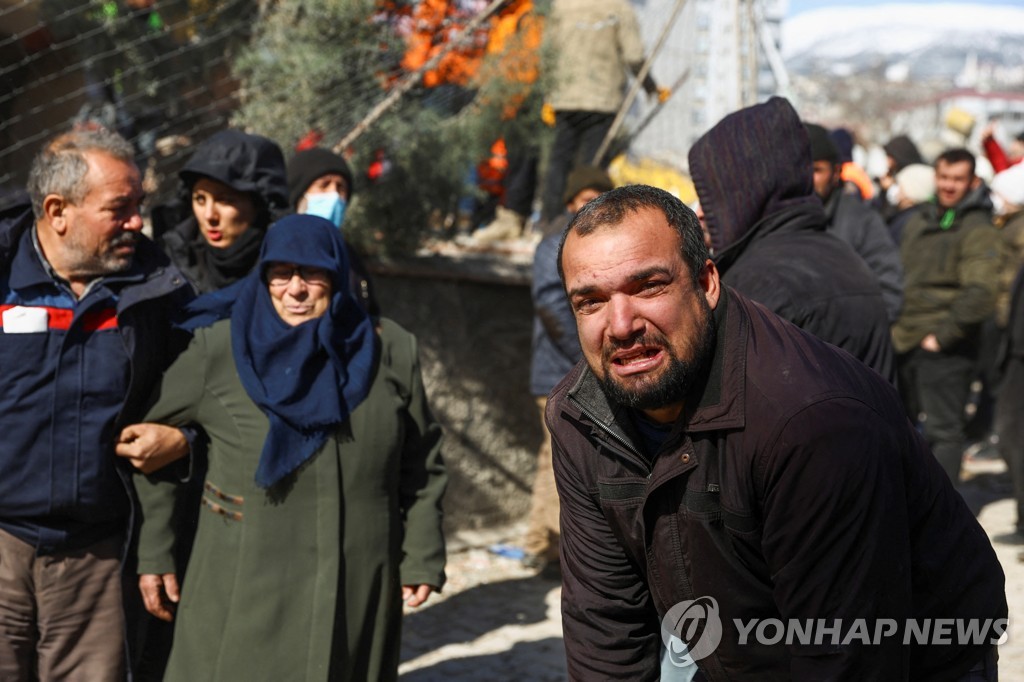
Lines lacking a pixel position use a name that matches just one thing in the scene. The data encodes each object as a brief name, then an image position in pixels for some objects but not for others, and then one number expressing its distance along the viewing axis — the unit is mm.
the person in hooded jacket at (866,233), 5352
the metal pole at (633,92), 6492
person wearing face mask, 4586
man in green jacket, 6648
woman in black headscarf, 3875
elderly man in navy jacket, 3062
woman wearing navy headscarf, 3133
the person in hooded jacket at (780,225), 2977
